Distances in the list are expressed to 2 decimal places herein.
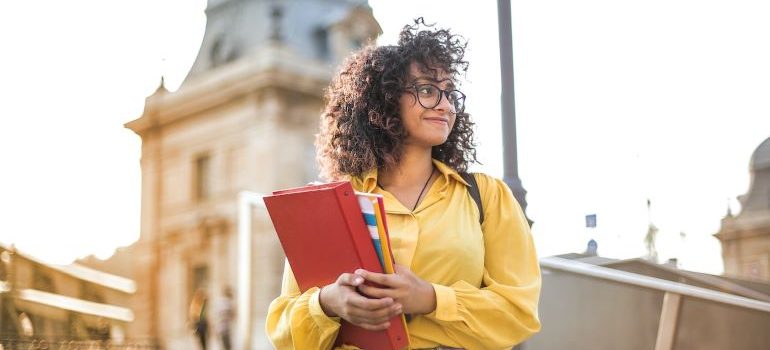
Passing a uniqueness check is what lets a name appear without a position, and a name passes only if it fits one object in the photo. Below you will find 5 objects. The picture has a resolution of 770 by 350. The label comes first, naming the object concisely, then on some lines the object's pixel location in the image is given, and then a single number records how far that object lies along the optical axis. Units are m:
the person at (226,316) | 10.43
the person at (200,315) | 10.95
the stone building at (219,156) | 11.77
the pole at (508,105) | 4.55
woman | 1.79
